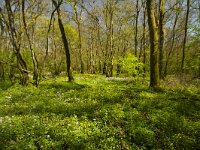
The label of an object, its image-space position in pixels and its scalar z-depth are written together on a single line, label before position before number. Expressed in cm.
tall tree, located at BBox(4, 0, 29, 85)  936
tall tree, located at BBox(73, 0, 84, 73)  2068
